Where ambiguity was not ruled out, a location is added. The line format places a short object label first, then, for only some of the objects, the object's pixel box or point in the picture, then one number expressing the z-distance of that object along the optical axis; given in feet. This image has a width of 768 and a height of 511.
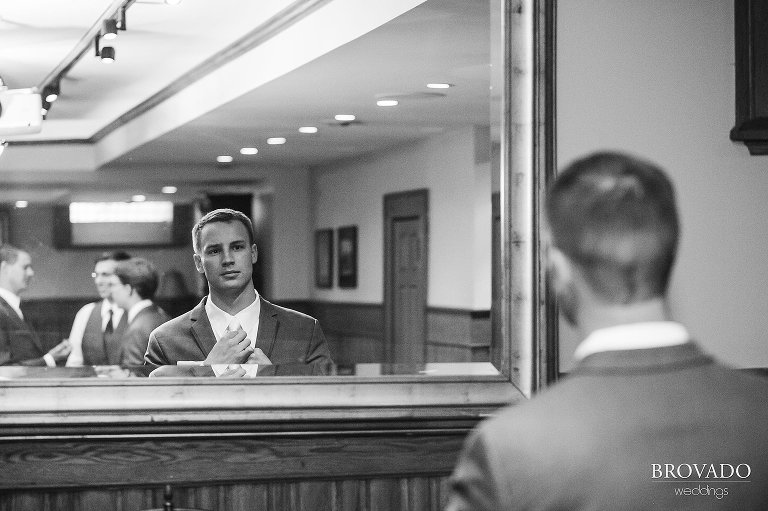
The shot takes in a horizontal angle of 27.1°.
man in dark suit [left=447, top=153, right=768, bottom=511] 8.26
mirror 14.80
